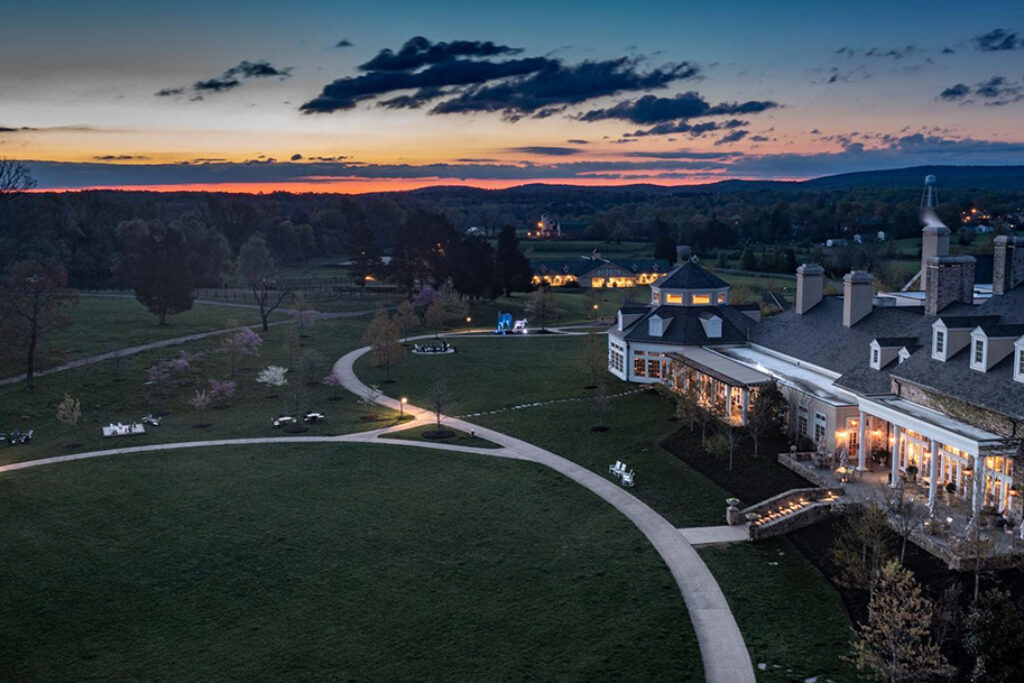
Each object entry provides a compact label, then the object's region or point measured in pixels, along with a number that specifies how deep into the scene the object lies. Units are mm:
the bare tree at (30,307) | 58719
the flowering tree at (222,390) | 57875
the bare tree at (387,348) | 64900
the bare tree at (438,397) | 48909
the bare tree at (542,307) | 90500
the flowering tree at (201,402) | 52000
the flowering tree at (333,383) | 60606
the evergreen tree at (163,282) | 82438
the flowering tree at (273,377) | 59750
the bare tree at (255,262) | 101688
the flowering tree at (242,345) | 66750
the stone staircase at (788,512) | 30266
